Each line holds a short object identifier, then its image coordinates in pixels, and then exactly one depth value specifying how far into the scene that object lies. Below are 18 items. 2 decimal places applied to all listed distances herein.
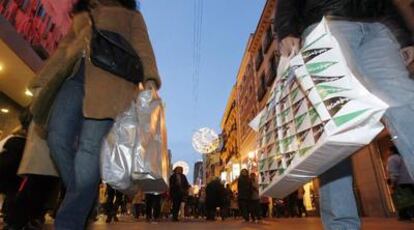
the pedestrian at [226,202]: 13.60
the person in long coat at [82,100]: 1.76
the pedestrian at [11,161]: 4.02
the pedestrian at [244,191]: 11.05
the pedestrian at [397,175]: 6.30
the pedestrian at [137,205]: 12.81
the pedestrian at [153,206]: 10.20
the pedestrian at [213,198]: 13.16
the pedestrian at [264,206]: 14.93
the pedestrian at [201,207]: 18.78
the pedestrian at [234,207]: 17.48
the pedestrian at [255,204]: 10.88
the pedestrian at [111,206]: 9.23
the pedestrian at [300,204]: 13.87
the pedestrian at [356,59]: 1.39
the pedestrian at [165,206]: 14.76
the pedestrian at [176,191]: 10.76
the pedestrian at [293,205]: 13.65
